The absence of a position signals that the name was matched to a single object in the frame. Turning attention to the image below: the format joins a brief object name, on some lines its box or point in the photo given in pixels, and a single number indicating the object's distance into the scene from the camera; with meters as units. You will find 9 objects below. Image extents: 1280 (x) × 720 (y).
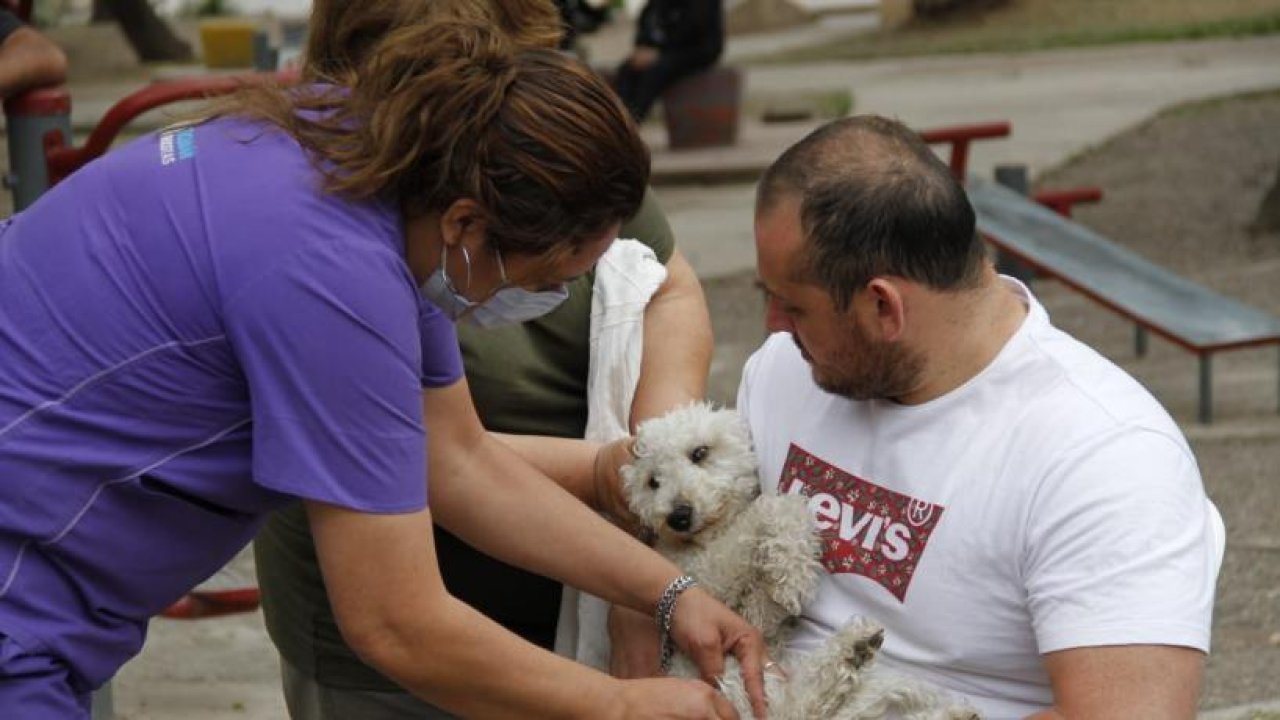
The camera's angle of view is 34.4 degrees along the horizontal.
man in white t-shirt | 2.56
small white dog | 2.73
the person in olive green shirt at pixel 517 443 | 3.32
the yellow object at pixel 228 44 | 20.84
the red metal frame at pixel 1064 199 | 9.21
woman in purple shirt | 2.41
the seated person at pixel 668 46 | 14.21
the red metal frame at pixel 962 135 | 8.08
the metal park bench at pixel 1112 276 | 7.71
